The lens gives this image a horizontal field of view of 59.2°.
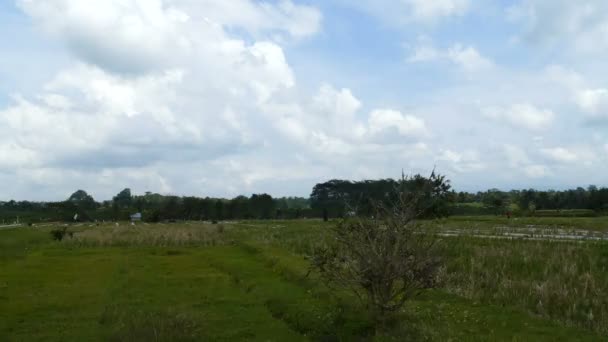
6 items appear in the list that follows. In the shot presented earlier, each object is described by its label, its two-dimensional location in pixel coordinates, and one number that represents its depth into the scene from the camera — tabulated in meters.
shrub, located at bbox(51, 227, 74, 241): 55.51
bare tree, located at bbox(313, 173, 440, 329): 12.68
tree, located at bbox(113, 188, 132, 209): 175.55
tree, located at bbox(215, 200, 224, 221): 139.38
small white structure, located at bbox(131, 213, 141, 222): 126.21
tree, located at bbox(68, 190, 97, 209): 153.62
